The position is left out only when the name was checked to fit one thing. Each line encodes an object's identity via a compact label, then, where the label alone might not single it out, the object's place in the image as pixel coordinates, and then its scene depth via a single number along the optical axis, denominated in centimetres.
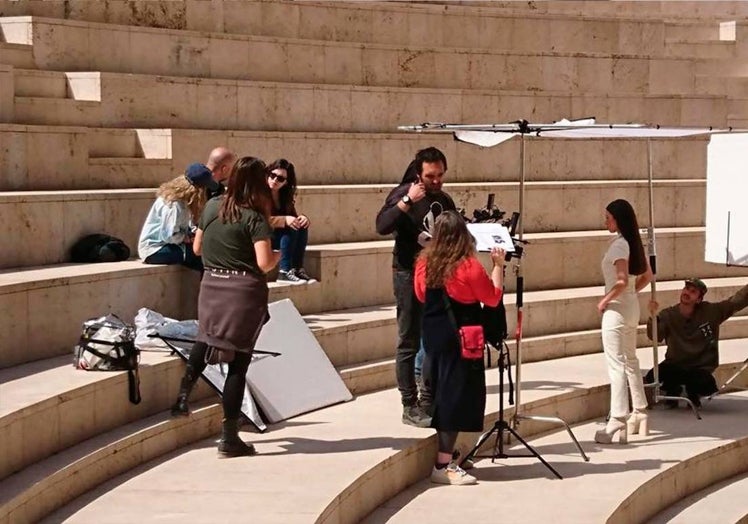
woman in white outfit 1004
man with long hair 955
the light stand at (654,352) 1080
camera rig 951
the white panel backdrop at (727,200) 1191
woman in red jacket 866
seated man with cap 1171
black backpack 1078
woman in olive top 848
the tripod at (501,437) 933
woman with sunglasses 1162
